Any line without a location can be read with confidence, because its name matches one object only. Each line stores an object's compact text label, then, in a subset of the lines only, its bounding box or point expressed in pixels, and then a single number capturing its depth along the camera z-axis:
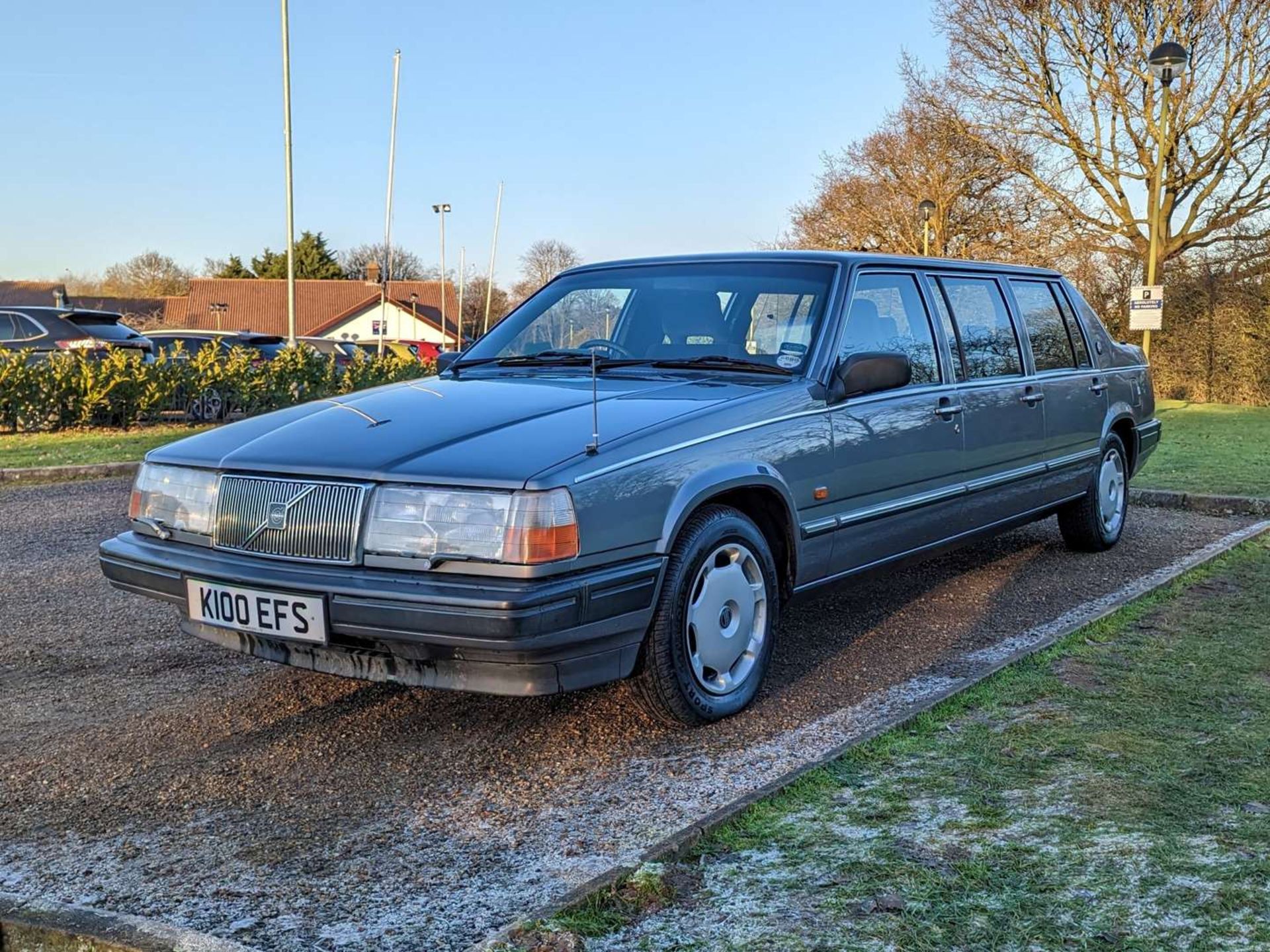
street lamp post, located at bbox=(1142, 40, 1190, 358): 17.98
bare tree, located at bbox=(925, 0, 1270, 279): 24.41
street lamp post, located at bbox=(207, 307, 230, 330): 73.51
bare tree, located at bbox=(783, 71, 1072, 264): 30.61
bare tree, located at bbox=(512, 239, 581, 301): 83.62
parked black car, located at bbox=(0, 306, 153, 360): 15.97
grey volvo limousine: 3.52
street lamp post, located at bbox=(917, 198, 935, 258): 25.55
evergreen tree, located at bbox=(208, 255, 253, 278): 91.00
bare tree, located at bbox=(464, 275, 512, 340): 80.81
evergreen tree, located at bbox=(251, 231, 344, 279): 90.56
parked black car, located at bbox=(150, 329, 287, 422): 15.28
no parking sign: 18.28
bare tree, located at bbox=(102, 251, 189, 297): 93.94
